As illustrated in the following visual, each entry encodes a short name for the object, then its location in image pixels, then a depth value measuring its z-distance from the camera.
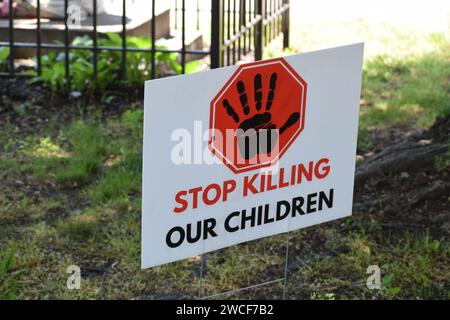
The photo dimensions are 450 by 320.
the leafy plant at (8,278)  4.68
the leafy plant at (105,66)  7.67
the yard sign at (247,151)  3.62
